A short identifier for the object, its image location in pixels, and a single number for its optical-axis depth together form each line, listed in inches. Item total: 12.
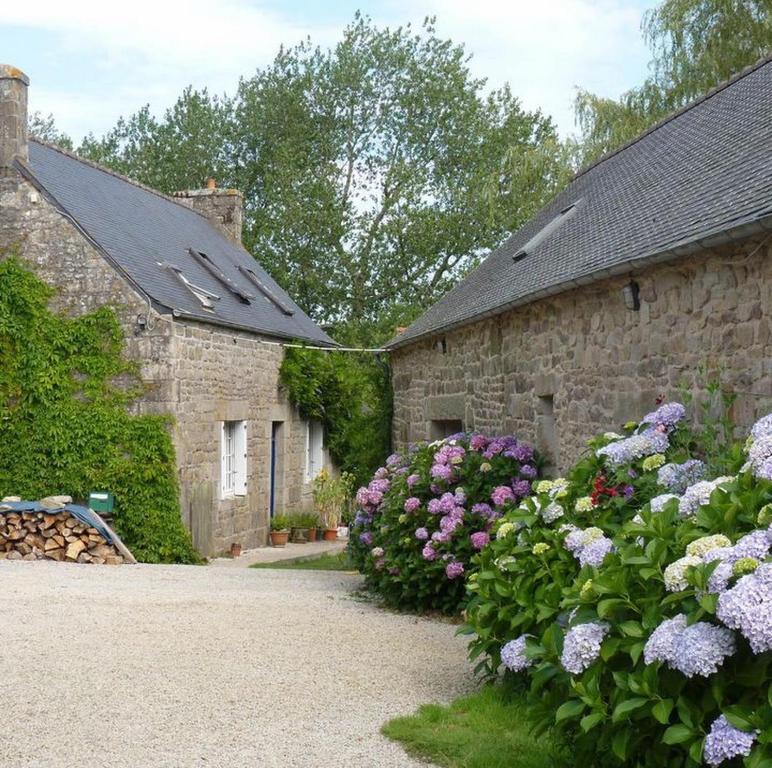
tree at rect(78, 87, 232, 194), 1283.2
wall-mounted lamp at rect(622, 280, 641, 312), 295.0
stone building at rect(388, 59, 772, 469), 242.1
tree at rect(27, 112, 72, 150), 1533.0
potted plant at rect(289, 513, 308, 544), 733.9
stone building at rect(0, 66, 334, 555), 543.5
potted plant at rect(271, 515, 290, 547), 708.7
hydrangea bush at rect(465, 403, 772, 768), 130.7
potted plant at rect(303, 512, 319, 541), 740.4
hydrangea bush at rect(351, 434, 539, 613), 336.2
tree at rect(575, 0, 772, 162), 725.9
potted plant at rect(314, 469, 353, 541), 770.2
